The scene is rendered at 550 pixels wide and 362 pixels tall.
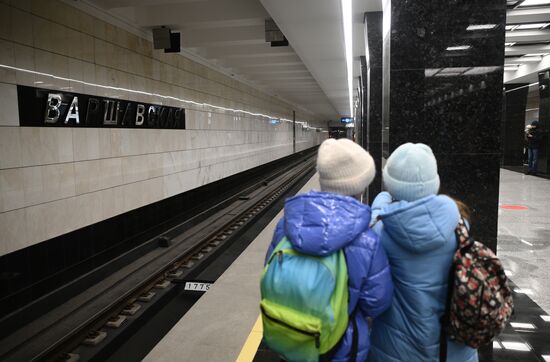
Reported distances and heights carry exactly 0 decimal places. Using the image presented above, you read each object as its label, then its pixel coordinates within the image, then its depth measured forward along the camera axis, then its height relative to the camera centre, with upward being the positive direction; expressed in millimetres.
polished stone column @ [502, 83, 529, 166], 16641 +550
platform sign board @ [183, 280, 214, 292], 5559 -2064
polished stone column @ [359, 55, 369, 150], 11117 +1245
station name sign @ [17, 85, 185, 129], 4957 +488
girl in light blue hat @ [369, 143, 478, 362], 1506 -470
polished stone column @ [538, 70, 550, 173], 13141 +715
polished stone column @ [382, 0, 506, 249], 2836 +348
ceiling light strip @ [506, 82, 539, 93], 16169 +2065
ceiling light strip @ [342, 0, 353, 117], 6152 +2075
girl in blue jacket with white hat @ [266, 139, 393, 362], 1461 -346
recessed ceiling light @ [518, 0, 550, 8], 7227 +2460
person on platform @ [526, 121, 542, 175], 13594 -321
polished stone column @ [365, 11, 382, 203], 7246 +979
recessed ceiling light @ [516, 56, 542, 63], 12734 +2476
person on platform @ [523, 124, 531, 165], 17344 -642
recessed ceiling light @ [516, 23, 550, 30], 8641 +2437
